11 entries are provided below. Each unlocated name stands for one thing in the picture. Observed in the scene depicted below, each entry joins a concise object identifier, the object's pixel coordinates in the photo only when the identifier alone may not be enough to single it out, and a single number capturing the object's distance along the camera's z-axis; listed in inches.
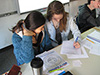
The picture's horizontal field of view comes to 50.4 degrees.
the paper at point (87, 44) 48.1
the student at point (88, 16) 69.9
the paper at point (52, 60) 37.9
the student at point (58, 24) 47.6
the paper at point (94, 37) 53.2
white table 35.9
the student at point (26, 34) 40.3
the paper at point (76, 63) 38.6
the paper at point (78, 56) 42.3
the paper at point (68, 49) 44.8
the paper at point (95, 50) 45.1
